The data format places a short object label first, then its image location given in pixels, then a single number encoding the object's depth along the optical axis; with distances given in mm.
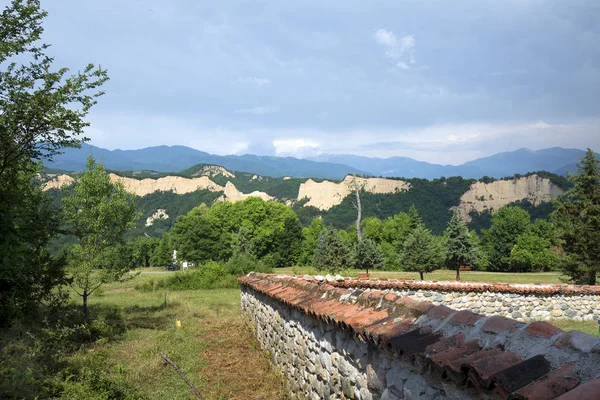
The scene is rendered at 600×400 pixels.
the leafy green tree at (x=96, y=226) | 13133
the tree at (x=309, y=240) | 62447
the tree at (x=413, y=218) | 58206
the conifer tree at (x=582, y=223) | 21219
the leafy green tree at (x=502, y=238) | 54344
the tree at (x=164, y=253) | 63275
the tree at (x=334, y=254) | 34312
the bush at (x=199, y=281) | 26153
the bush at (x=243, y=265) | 28953
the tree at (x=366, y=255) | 40094
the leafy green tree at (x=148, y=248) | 69912
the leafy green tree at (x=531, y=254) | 47562
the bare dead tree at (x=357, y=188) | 50297
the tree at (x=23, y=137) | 8422
